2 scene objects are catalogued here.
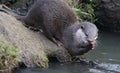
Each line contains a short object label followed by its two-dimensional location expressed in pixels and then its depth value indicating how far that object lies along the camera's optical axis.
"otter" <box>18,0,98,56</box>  6.82
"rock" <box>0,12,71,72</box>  6.26
